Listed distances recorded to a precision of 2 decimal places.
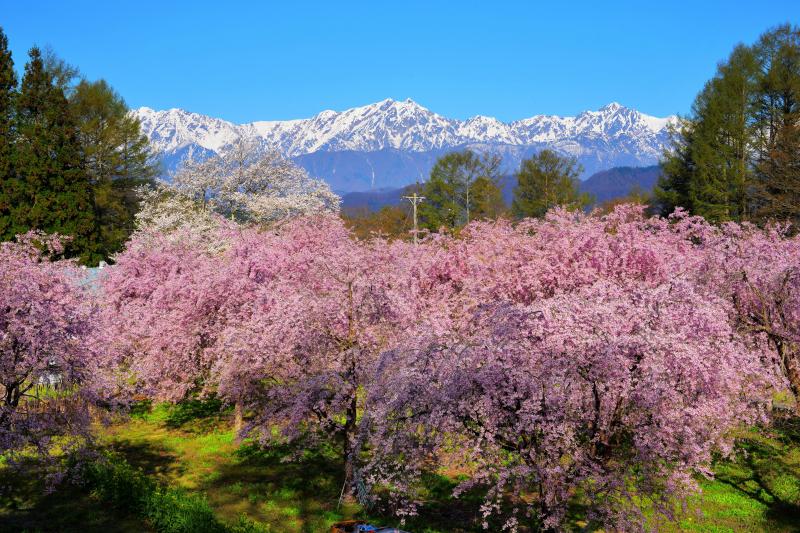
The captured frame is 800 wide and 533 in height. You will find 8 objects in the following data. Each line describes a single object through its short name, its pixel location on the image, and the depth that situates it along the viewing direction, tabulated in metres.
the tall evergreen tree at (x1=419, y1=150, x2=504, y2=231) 81.19
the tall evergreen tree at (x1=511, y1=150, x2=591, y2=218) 79.06
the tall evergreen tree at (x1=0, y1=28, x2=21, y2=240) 53.53
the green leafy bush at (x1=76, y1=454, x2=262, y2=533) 16.22
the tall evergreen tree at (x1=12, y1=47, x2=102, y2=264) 55.16
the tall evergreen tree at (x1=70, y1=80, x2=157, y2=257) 67.19
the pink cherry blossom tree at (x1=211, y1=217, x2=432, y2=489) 17.86
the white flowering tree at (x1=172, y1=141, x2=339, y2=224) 54.44
